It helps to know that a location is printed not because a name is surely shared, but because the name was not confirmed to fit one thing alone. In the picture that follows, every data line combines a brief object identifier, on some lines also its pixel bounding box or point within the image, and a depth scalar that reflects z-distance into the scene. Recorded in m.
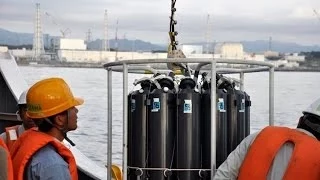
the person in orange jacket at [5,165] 2.51
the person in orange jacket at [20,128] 3.99
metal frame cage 3.46
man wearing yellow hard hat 2.69
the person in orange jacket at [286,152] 2.73
